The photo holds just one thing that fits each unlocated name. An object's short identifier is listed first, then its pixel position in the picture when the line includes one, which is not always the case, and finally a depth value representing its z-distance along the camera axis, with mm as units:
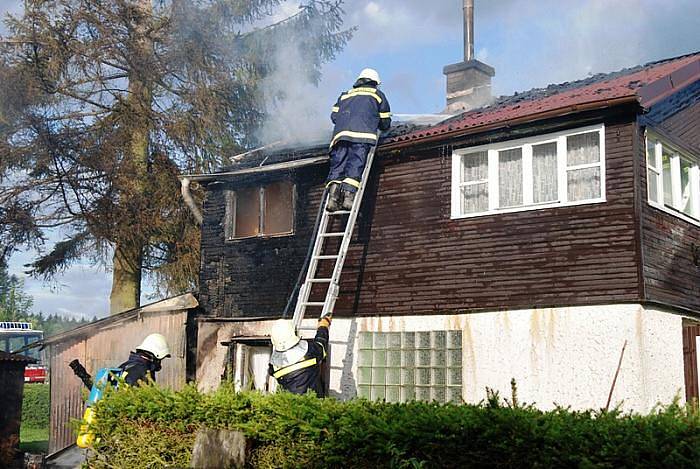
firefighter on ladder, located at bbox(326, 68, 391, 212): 12930
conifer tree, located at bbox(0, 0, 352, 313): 19109
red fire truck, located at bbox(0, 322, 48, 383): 35075
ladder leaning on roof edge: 12047
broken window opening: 14914
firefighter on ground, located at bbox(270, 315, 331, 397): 9969
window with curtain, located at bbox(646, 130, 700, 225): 12008
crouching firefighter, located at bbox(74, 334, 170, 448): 9422
